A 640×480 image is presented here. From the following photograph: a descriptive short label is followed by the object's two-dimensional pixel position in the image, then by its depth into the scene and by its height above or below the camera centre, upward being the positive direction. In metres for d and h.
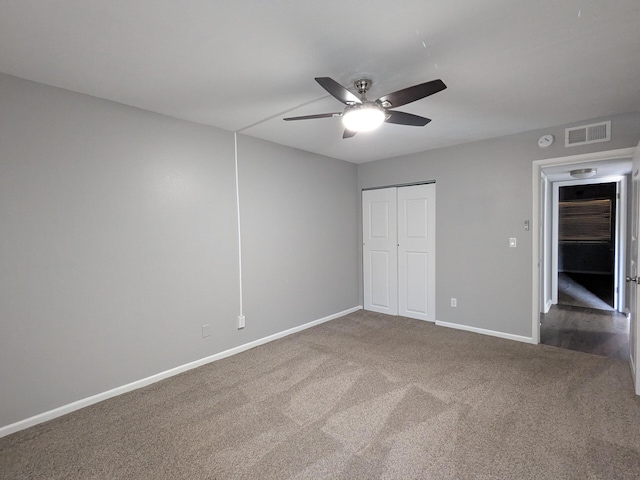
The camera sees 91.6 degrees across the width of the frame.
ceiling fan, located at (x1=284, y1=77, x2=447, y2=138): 1.82 +0.83
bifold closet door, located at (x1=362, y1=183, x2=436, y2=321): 4.37 -0.29
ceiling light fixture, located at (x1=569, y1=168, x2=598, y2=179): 4.29 +0.78
